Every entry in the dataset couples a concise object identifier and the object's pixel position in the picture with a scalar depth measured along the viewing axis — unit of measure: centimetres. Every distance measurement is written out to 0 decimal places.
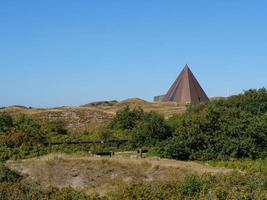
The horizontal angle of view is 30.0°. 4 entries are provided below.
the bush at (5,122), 4240
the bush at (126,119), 4722
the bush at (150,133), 3931
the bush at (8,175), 2536
